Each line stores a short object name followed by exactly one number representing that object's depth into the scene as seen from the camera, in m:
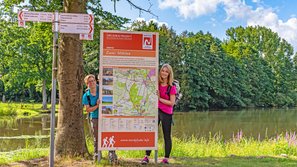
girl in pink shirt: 6.48
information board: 6.36
